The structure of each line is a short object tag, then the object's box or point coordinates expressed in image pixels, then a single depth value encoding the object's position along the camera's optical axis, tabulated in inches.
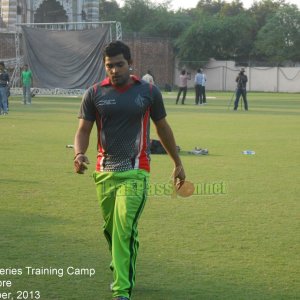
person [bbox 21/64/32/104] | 1363.2
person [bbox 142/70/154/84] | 1296.8
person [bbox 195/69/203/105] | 1413.6
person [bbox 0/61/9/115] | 1066.7
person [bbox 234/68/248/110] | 1274.6
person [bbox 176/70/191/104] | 1438.2
